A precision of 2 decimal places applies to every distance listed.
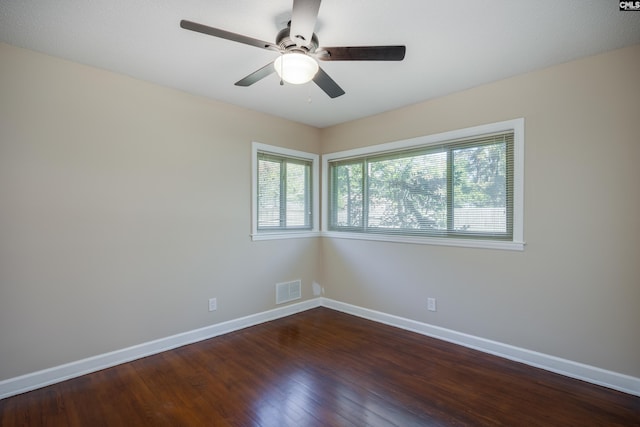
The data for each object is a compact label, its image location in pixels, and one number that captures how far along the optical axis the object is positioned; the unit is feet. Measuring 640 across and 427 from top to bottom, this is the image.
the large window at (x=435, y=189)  9.35
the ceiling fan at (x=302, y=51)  5.45
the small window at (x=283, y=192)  12.39
